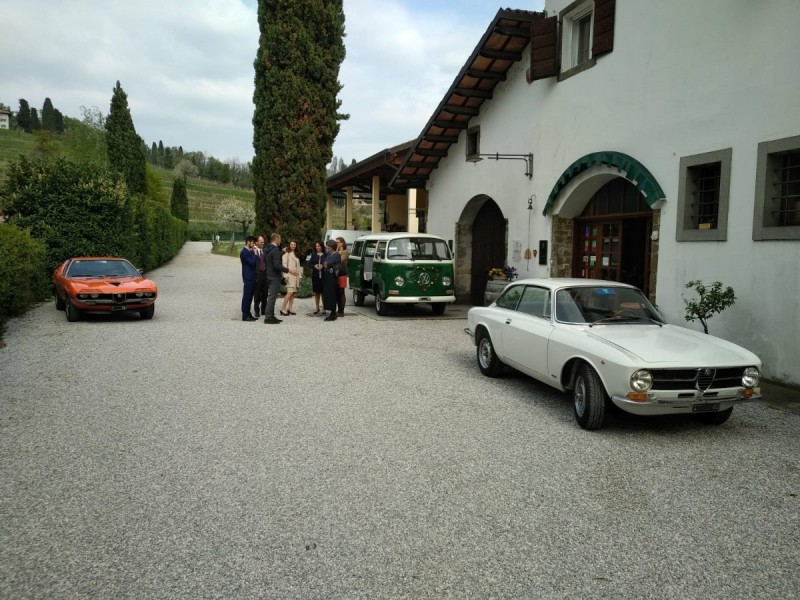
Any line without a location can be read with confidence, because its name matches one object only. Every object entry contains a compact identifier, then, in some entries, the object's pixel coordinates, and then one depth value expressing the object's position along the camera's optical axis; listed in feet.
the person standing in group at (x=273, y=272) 41.34
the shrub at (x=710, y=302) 25.64
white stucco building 25.07
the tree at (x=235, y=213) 218.59
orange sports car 39.06
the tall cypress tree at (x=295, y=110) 61.87
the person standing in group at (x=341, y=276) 45.94
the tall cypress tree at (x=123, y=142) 99.30
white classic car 17.13
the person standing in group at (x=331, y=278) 43.34
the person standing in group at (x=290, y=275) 45.14
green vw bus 45.91
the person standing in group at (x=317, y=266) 46.14
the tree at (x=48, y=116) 361.41
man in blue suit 42.19
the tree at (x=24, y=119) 361.92
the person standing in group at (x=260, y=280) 44.50
